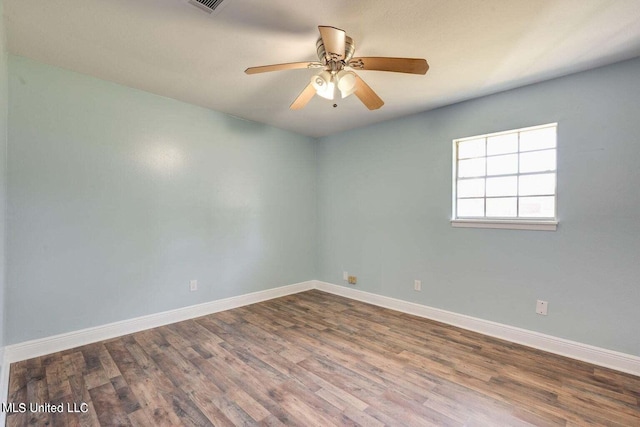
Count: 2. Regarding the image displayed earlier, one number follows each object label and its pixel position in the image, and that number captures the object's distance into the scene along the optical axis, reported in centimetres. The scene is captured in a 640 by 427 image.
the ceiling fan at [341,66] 158
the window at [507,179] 252
